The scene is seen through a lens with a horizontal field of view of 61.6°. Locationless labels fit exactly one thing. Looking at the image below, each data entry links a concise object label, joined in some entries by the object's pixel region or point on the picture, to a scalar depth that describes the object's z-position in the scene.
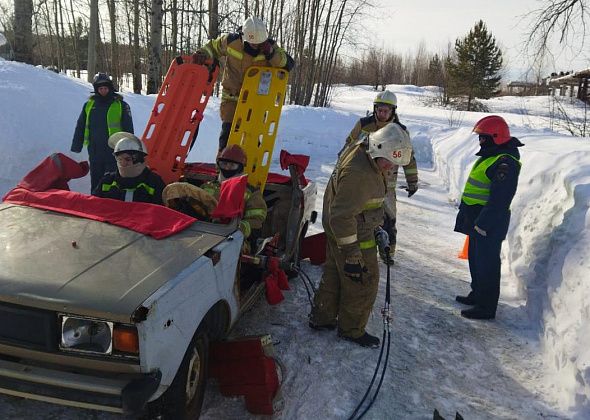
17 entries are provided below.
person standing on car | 5.41
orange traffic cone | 6.52
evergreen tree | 41.00
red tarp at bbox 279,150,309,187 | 5.02
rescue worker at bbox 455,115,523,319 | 4.47
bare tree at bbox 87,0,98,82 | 17.42
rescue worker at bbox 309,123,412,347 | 3.63
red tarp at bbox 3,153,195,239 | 3.12
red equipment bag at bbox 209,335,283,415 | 3.03
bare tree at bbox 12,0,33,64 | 9.96
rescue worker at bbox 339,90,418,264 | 5.77
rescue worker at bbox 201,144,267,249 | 3.94
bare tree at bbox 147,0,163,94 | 12.07
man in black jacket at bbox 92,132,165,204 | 3.87
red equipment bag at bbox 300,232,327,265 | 5.70
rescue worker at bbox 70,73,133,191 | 6.27
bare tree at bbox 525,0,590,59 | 11.66
